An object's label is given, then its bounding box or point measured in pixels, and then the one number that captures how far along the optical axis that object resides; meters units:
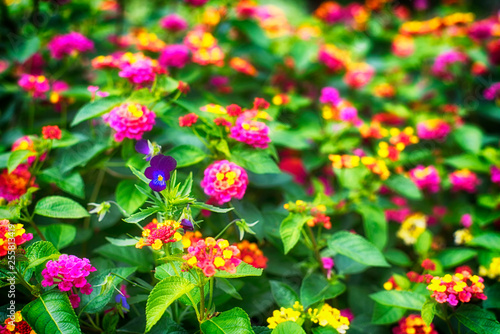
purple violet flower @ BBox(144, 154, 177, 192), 0.51
